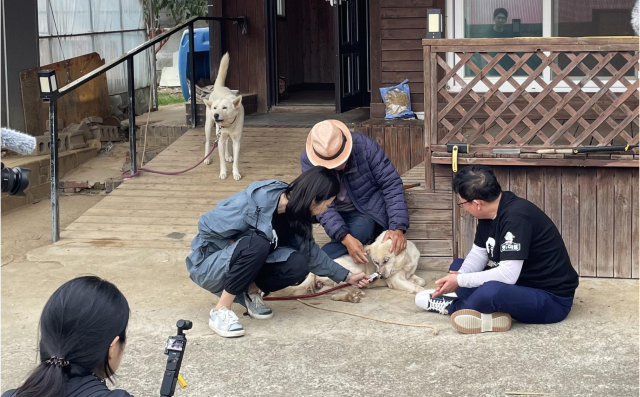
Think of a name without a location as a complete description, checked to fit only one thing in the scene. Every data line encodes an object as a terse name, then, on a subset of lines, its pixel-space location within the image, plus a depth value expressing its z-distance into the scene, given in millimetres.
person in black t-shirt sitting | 4359
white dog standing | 7785
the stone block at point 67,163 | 10023
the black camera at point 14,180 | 2352
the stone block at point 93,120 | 11148
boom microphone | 2301
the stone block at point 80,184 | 9641
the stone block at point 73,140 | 10445
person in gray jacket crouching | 4387
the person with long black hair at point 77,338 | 1991
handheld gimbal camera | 2244
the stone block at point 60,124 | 10680
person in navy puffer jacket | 5250
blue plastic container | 13023
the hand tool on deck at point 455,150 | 5535
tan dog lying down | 5258
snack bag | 8820
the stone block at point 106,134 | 11062
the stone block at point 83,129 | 10750
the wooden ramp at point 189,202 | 5793
